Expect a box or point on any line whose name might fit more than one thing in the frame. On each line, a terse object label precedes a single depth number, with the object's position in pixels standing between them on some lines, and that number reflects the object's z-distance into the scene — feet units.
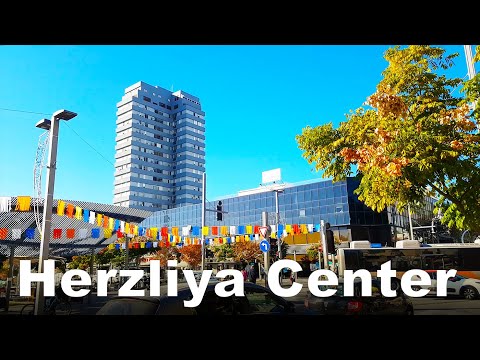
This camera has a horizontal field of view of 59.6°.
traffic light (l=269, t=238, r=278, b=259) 57.72
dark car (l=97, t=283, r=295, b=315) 19.21
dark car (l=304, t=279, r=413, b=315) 34.58
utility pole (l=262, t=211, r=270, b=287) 57.88
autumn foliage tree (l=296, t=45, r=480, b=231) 33.32
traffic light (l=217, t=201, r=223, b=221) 86.16
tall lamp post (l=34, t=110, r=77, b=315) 36.40
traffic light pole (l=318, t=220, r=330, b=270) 39.40
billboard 190.29
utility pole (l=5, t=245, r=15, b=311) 48.48
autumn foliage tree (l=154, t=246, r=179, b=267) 192.40
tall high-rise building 394.73
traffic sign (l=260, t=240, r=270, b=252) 55.93
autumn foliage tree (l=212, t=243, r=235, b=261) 175.32
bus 73.31
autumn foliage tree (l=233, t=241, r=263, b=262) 171.69
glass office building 183.62
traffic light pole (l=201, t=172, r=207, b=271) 93.92
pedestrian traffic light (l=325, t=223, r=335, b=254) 39.50
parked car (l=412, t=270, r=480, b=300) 65.92
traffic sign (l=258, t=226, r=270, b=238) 58.23
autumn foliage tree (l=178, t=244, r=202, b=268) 191.11
